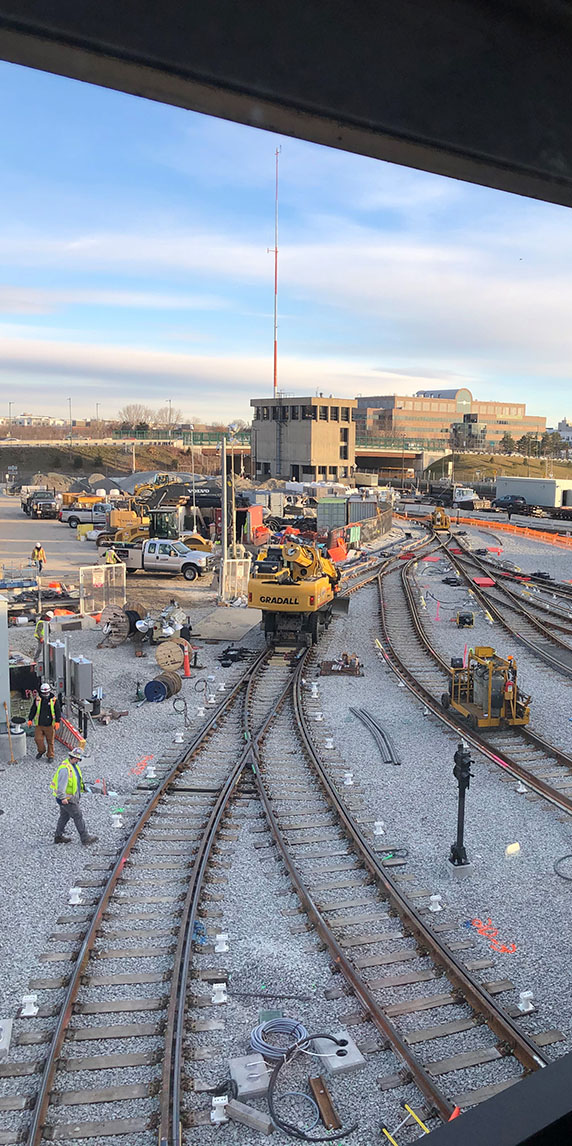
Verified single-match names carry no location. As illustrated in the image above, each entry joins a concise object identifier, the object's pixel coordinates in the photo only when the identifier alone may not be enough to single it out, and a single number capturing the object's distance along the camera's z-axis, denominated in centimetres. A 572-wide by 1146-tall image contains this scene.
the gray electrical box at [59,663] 1366
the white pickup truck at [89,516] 4434
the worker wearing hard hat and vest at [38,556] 2525
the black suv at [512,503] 6056
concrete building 7838
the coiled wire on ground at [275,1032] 555
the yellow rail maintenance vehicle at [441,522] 4988
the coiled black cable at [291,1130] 490
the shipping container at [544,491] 5894
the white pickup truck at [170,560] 2914
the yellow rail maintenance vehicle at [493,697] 1272
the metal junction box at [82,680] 1327
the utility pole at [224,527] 2339
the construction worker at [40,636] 1465
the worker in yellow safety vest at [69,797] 847
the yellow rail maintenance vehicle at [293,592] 1783
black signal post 830
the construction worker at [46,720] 1132
